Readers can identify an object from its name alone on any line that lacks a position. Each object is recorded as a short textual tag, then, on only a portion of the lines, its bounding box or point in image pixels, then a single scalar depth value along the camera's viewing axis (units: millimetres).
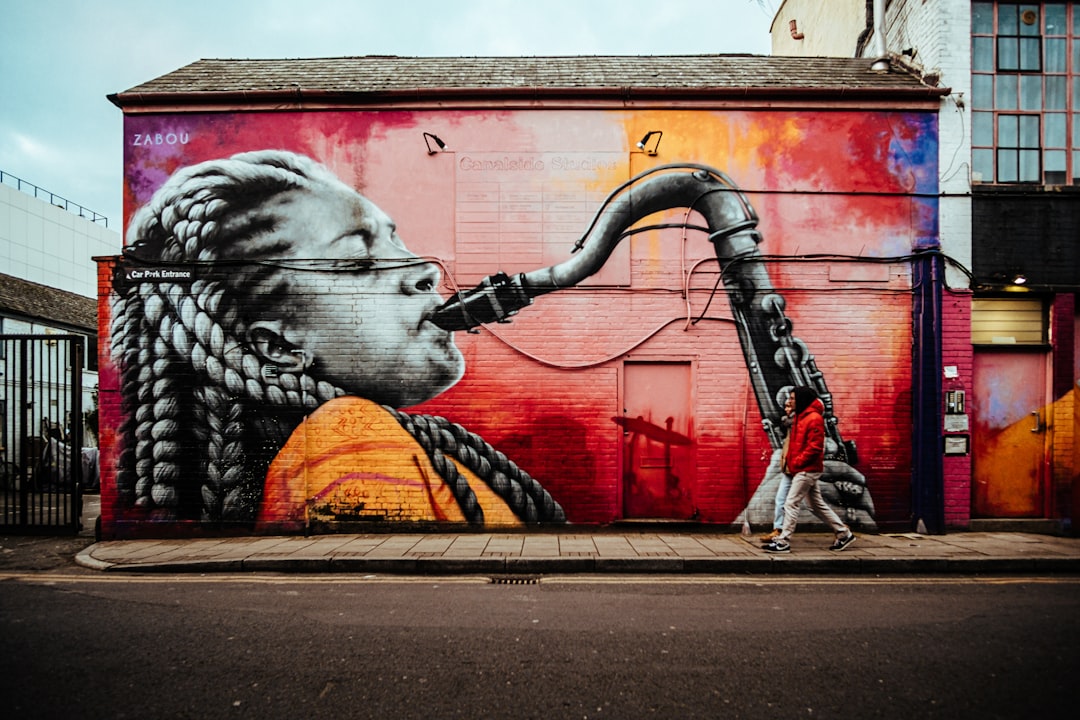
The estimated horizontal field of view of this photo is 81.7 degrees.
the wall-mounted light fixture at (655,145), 8945
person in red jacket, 7496
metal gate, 8734
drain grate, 6594
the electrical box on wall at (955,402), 8703
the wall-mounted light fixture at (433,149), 9000
